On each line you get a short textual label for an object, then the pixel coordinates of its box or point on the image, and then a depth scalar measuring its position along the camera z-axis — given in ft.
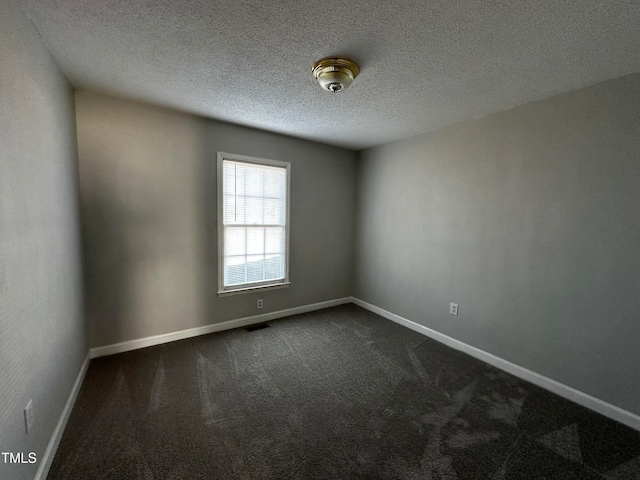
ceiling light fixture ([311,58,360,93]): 5.77
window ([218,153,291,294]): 10.35
